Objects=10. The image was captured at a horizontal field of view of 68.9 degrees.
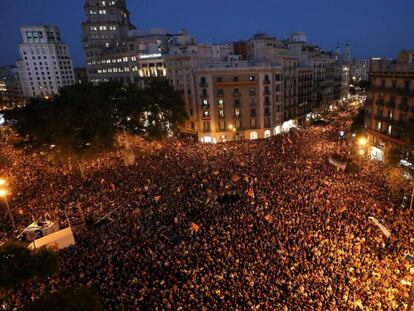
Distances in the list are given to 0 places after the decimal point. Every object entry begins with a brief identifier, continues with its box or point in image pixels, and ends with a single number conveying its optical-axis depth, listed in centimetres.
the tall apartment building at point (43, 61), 12525
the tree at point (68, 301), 1066
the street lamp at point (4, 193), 2196
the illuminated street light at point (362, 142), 3872
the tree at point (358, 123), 4709
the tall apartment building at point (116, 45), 7544
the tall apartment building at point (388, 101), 3556
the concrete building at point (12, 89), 14588
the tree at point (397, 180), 2494
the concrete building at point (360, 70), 19284
